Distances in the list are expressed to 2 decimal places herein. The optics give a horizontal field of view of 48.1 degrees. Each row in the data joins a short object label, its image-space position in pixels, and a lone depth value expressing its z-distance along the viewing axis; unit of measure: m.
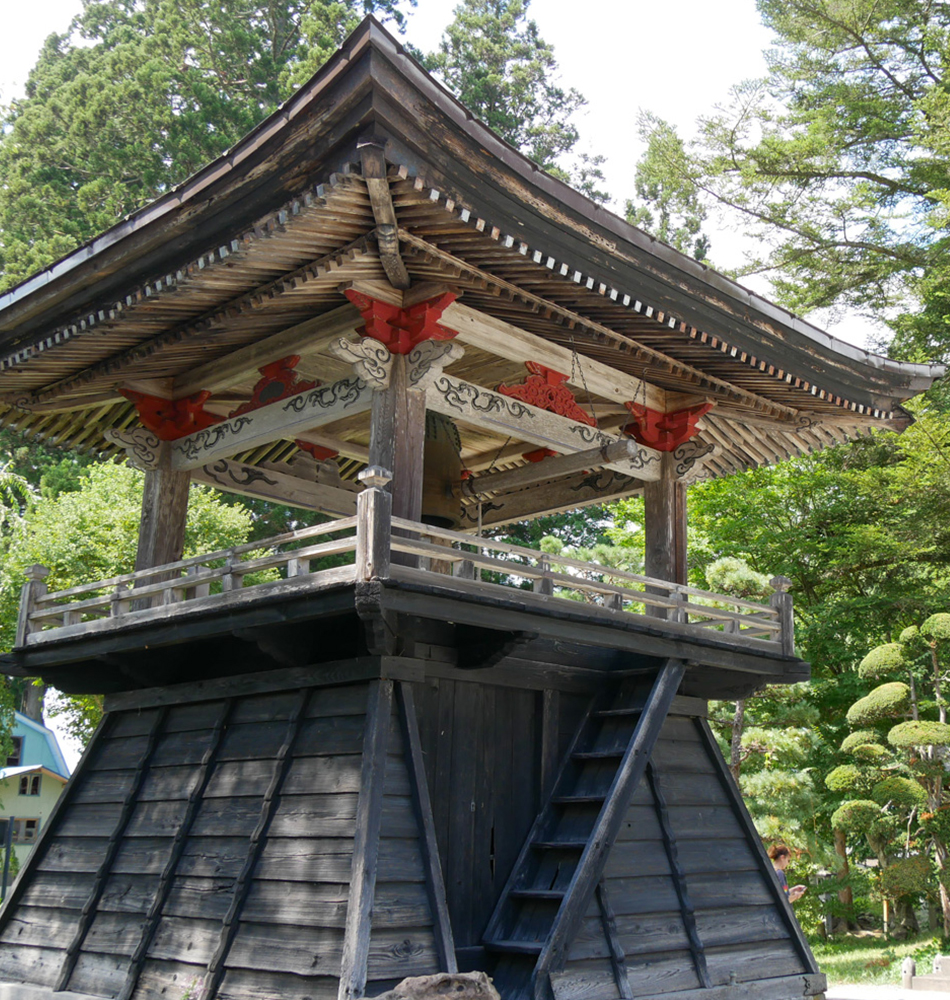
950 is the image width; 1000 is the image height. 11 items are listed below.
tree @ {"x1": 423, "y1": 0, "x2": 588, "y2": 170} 34.41
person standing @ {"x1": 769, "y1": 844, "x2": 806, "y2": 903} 10.46
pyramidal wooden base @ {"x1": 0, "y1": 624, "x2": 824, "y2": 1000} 7.55
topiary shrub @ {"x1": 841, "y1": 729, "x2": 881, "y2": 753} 18.66
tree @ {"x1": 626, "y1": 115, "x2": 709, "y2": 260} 26.91
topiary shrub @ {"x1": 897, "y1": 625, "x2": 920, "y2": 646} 18.77
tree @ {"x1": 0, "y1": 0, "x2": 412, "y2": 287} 29.47
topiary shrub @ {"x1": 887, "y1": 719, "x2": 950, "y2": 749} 17.05
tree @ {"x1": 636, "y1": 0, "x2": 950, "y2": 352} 25.52
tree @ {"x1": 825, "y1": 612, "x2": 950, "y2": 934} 17.27
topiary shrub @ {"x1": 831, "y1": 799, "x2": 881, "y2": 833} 17.58
